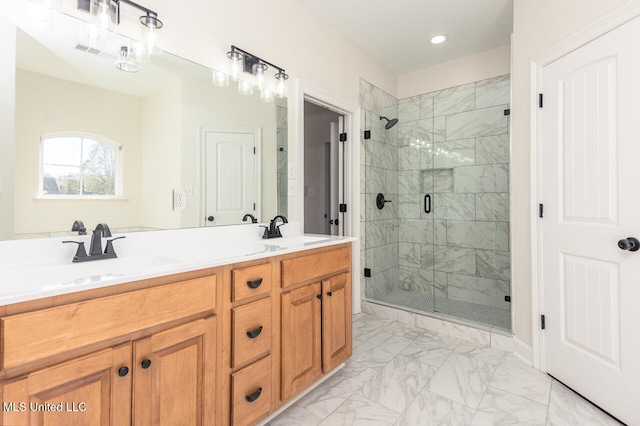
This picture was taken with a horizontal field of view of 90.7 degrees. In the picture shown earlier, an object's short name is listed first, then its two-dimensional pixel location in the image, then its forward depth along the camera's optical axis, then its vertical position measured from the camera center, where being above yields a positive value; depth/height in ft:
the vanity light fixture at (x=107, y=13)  4.65 +3.08
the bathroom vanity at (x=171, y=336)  2.81 -1.41
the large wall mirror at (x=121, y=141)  4.22 +1.21
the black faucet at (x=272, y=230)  7.07 -0.35
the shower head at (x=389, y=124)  11.88 +3.42
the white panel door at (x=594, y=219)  5.16 -0.08
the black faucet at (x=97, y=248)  4.30 -0.46
